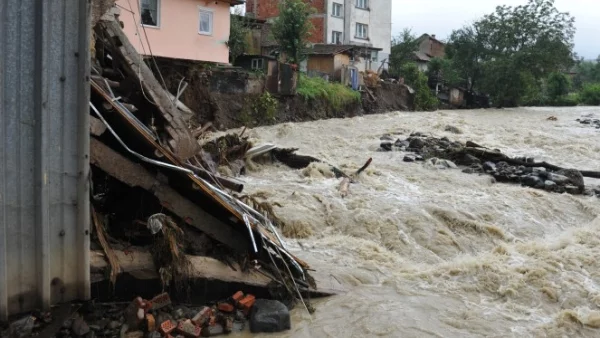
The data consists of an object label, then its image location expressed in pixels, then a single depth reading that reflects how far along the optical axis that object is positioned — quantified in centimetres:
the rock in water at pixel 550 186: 1395
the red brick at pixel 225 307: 534
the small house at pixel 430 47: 5634
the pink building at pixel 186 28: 2009
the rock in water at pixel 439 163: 1670
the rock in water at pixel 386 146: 2017
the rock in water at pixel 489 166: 1609
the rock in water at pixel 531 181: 1434
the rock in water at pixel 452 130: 2638
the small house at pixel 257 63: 2632
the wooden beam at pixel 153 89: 584
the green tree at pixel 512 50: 4281
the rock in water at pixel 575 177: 1420
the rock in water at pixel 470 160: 1706
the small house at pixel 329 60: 3522
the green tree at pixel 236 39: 2744
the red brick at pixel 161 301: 502
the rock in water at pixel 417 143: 1999
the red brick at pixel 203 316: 505
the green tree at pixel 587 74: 7511
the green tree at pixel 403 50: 4500
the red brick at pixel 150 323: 475
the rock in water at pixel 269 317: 527
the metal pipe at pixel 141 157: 482
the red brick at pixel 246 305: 541
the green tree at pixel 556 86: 5225
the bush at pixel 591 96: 5303
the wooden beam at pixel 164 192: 493
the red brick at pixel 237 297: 544
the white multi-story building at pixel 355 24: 4025
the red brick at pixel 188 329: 488
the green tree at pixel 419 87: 3809
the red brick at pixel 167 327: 477
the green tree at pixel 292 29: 3059
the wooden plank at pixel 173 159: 491
